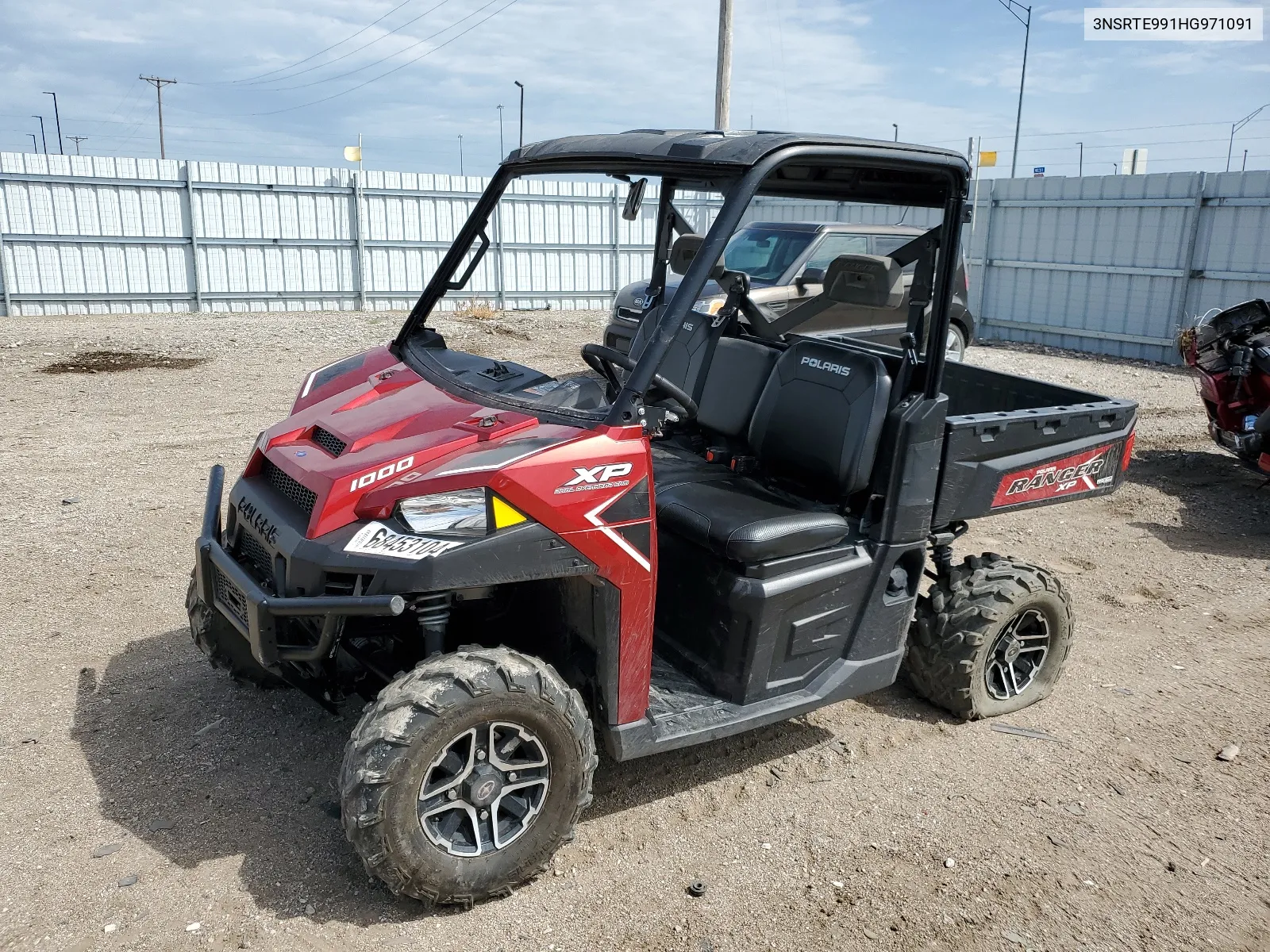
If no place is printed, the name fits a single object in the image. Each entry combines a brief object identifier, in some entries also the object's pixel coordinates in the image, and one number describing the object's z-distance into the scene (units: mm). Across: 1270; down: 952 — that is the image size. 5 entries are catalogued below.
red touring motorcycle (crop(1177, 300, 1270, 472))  7215
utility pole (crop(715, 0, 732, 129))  15883
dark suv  9555
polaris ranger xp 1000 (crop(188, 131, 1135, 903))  2824
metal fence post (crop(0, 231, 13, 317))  14609
